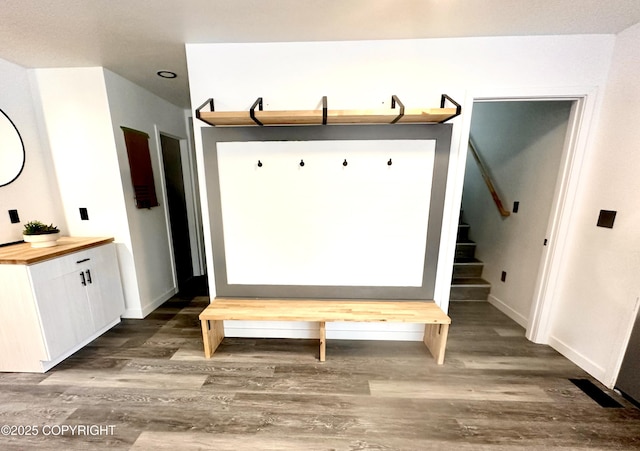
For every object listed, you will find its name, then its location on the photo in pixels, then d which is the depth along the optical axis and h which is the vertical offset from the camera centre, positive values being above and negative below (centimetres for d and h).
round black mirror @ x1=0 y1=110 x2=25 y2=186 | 199 +26
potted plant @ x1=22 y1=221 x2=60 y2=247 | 190 -42
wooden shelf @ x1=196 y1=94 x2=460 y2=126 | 155 +46
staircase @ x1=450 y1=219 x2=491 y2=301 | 290 -115
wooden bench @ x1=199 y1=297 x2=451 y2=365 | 179 -99
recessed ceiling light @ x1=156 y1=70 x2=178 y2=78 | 222 +104
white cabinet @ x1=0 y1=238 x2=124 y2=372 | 170 -98
